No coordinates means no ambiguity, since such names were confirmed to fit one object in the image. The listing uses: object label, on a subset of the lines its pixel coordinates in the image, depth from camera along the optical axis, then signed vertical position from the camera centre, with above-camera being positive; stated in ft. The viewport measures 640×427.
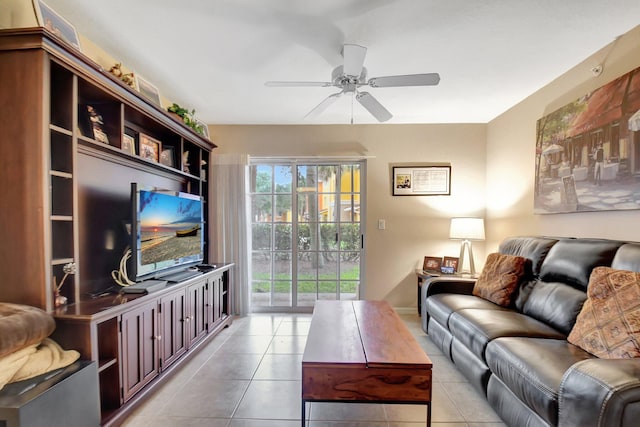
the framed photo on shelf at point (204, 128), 11.04 +3.34
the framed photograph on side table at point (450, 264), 10.95 -2.14
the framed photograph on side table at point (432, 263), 11.43 -2.20
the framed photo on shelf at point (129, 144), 6.92 +1.69
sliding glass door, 12.25 -0.92
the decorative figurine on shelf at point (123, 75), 6.56 +3.25
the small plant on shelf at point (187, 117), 9.01 +3.18
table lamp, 10.55 -0.79
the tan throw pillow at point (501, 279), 7.59 -1.95
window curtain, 11.73 -0.38
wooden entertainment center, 4.73 +0.00
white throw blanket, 3.94 -2.31
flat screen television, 6.55 -0.58
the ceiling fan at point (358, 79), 5.83 +3.07
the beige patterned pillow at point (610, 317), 4.41 -1.83
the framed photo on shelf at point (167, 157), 8.78 +1.70
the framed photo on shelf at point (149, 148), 7.66 +1.78
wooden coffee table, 4.77 -2.81
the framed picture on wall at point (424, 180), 11.84 +1.27
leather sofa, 3.36 -2.48
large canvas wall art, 6.02 +1.44
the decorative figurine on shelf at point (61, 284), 5.02 -1.36
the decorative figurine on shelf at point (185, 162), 9.61 +1.71
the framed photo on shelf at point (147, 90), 7.40 +3.35
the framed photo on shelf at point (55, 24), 4.84 +3.46
